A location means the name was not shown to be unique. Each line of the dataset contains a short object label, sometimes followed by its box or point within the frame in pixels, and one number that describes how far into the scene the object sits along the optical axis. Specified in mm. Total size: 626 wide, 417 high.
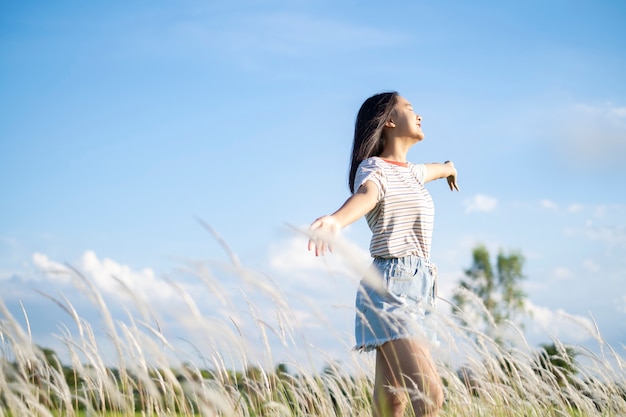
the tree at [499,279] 24484
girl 2553
